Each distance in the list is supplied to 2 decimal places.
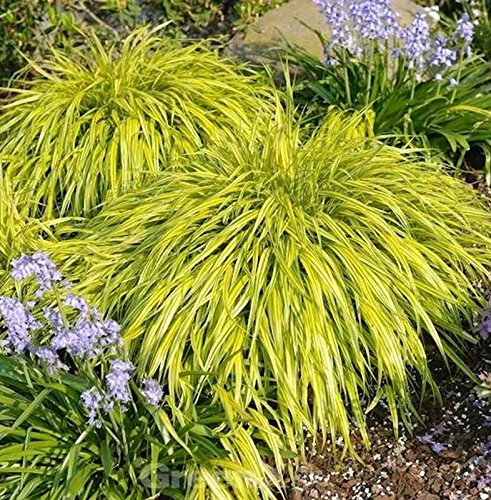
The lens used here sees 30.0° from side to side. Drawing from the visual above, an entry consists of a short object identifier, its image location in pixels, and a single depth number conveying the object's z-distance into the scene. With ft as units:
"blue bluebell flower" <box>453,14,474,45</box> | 12.82
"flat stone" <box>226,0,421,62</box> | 16.16
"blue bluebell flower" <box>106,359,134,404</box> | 8.44
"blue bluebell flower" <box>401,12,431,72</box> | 12.86
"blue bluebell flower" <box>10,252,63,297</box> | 8.11
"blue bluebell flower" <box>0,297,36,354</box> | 8.38
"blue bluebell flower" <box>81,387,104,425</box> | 8.68
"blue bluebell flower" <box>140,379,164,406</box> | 8.91
